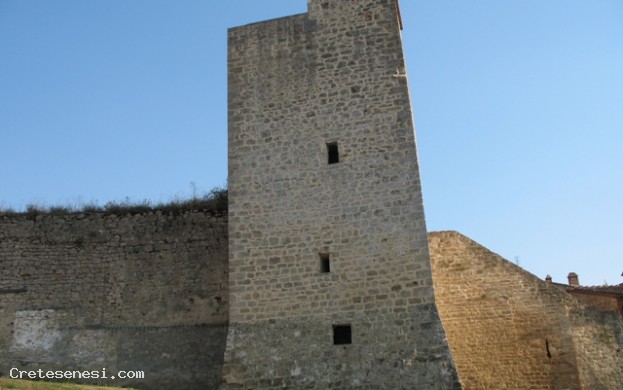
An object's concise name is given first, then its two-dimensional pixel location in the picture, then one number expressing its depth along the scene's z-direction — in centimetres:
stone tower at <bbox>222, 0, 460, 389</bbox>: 1035
